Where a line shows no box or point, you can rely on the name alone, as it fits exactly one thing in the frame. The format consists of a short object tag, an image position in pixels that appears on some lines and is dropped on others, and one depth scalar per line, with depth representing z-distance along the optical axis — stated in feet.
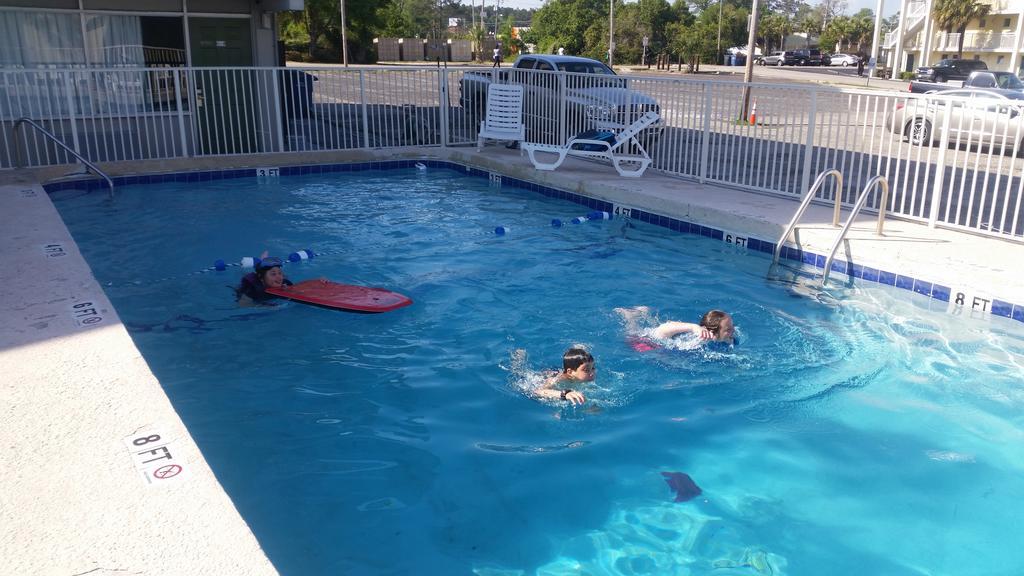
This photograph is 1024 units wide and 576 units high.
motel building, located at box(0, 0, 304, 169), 42.39
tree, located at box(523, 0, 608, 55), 198.59
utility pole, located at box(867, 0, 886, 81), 129.19
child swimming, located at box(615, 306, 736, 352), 20.29
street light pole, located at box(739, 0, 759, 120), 62.95
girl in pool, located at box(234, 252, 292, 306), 23.86
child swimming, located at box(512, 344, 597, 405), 18.02
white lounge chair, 40.16
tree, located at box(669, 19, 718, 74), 191.11
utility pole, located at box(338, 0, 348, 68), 140.20
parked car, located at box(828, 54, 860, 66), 230.48
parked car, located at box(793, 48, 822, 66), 219.41
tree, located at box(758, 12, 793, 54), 261.03
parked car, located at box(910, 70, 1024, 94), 67.85
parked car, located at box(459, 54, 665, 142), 41.55
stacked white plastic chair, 46.29
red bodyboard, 23.40
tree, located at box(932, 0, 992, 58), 166.81
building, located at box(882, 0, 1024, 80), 160.25
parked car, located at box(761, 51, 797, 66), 215.78
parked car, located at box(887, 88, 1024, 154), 25.07
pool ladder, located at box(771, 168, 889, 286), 25.54
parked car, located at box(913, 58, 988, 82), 111.34
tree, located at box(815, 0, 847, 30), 460.55
